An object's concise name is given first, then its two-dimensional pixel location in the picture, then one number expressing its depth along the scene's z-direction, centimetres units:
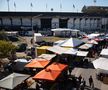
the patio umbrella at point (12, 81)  898
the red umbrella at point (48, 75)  970
